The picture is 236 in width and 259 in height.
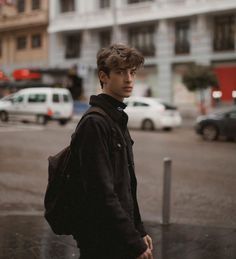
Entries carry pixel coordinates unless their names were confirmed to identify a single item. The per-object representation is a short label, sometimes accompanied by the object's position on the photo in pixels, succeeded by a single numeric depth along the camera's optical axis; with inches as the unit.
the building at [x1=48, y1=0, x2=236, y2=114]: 1246.9
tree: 1082.7
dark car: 725.9
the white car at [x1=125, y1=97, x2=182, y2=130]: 893.2
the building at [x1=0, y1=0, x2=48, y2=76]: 1606.8
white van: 965.2
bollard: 241.6
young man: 93.3
